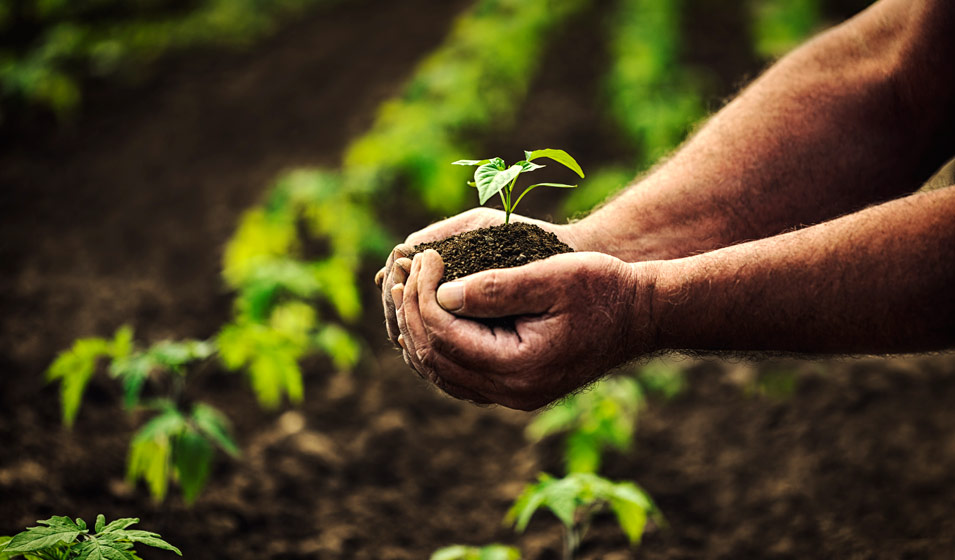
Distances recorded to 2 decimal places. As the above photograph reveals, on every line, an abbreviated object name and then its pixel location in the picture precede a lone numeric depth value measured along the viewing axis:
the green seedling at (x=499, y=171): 1.79
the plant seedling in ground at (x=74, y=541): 1.75
